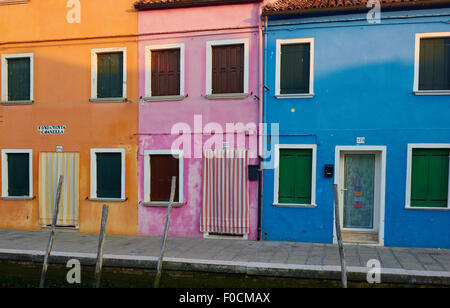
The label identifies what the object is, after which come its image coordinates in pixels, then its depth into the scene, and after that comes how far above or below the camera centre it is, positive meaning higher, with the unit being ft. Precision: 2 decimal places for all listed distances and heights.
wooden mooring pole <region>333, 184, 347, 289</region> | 19.27 -5.73
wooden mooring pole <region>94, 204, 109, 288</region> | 20.71 -6.60
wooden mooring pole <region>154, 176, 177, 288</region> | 21.56 -7.47
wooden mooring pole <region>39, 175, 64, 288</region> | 21.76 -6.93
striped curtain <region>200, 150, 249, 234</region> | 32.42 -4.85
